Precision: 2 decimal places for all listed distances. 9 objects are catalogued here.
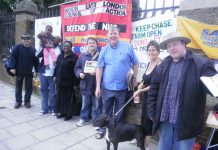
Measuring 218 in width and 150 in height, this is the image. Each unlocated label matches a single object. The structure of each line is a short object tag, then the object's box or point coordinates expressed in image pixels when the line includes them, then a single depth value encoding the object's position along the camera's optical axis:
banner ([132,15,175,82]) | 2.90
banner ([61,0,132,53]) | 3.43
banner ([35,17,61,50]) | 4.53
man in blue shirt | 2.73
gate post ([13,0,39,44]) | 5.57
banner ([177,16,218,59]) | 2.48
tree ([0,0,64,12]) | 7.55
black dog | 2.46
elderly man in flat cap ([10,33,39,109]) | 4.00
